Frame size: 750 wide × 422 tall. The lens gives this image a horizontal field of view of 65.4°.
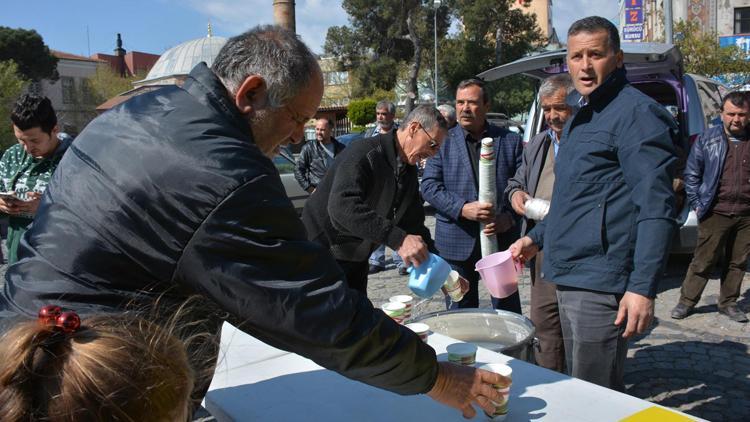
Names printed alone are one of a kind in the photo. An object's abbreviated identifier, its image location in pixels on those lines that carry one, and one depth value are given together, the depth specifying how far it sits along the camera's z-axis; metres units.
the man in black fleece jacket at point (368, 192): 2.91
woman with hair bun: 0.85
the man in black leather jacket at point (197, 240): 1.21
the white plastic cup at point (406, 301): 2.47
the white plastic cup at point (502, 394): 1.60
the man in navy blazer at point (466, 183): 3.71
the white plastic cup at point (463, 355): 1.92
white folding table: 1.71
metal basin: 2.51
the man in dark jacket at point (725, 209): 4.63
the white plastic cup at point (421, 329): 2.10
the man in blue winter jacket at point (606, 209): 2.02
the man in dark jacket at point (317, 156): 6.81
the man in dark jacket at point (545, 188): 3.17
